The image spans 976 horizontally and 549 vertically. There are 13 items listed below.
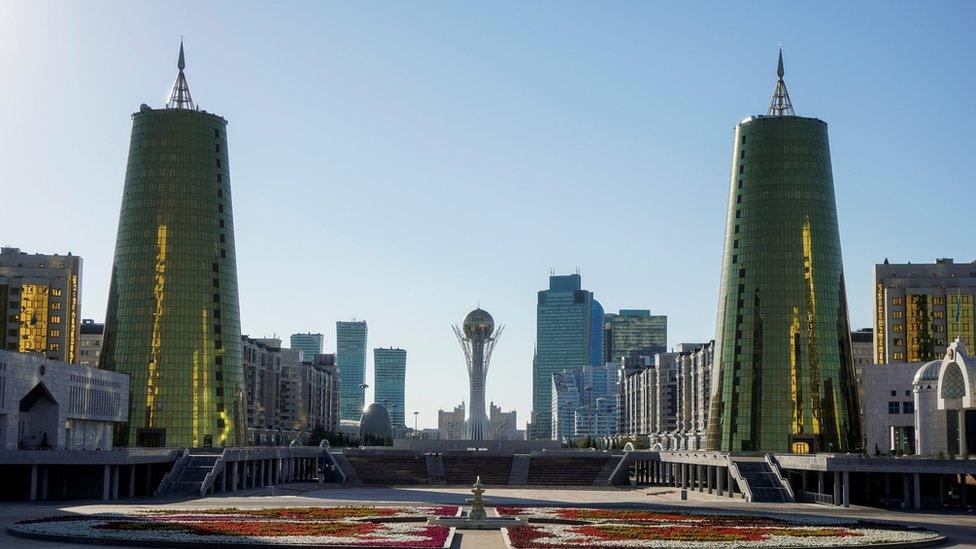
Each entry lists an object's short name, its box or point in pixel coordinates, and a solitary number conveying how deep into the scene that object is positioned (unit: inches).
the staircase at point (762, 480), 4355.3
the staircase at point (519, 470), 5627.0
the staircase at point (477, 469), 5684.1
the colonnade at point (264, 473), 4778.5
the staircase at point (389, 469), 5679.1
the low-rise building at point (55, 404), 4207.7
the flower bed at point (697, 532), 2460.6
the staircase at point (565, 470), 5738.2
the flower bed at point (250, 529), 2404.0
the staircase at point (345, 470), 5703.7
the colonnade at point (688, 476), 4773.6
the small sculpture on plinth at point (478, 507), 2915.8
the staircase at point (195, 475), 4485.7
